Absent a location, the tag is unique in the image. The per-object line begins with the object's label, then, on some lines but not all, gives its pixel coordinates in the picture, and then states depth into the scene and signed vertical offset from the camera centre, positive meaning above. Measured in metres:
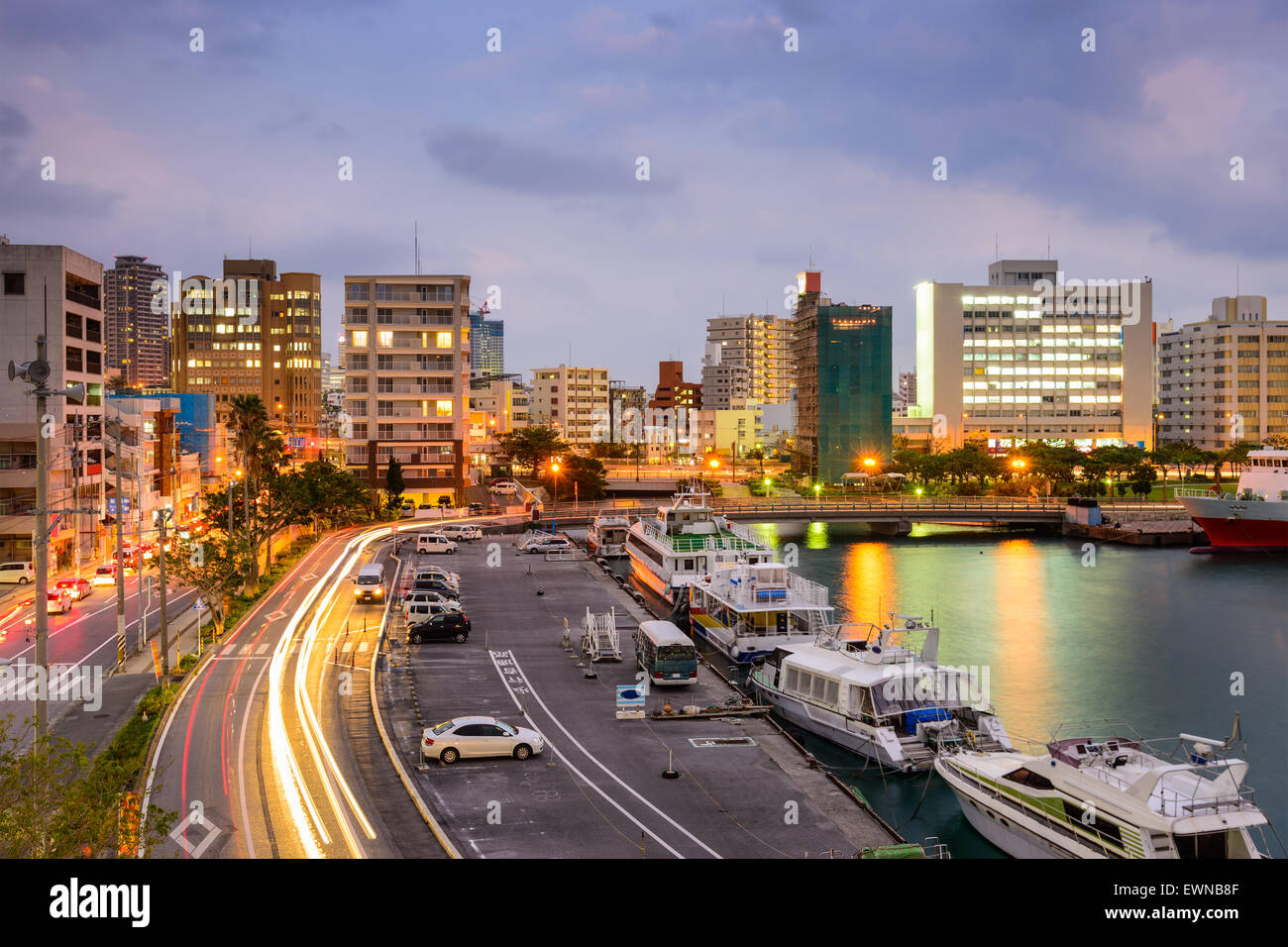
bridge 85.81 -5.75
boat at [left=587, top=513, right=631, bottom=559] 71.06 -6.41
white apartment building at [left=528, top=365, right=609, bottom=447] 188.12 +8.82
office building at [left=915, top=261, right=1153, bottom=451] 161.75 +13.47
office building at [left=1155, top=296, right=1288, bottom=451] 156.75 +10.03
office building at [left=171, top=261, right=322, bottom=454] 181.62 +20.27
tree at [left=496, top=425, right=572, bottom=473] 122.00 +0.29
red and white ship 77.88 -5.63
